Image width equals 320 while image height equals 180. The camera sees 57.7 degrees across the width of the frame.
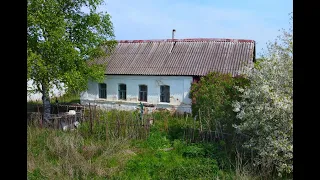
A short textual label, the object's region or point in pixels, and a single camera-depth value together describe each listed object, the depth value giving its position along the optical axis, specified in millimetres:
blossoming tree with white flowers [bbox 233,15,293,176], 5938
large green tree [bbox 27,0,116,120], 10578
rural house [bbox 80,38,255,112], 13531
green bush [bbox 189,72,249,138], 8164
